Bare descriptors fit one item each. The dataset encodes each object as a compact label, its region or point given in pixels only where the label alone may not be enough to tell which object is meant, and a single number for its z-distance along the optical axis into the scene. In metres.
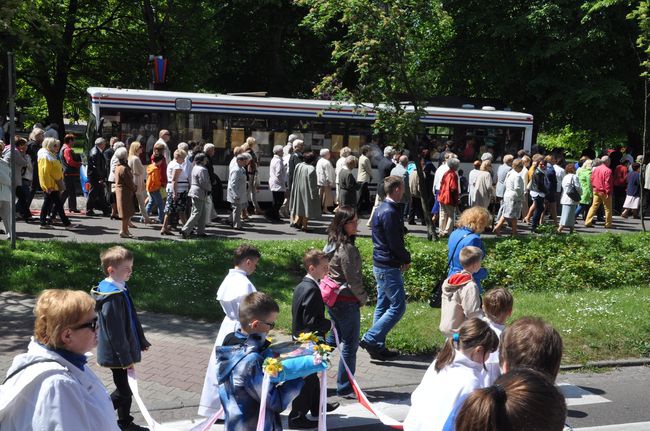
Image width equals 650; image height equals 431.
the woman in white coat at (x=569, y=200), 17.78
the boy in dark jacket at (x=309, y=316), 6.55
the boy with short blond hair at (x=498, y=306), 5.85
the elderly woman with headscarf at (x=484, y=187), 16.88
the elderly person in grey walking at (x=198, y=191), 15.11
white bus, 19.47
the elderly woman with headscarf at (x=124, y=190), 14.40
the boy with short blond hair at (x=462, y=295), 6.80
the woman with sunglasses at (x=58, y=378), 3.44
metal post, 11.29
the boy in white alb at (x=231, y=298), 6.15
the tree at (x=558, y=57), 26.61
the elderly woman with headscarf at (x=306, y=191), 17.05
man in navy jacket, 8.26
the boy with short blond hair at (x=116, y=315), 6.02
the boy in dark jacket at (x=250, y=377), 4.75
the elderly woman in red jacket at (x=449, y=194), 16.22
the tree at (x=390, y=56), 14.40
